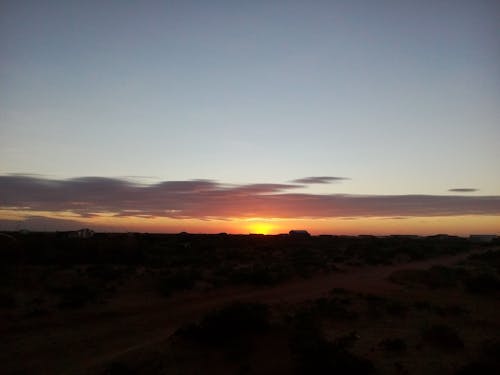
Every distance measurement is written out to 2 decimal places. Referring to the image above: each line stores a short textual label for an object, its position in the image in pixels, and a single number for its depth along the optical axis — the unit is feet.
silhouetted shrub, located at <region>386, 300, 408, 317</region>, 51.53
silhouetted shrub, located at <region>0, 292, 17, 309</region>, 54.39
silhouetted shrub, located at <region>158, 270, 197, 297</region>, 70.56
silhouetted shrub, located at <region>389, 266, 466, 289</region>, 80.69
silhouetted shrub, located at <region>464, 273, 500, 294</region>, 71.10
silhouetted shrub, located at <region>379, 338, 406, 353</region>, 37.06
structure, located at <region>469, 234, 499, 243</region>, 391.81
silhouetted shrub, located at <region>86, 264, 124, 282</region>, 78.18
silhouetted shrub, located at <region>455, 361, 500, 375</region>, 31.14
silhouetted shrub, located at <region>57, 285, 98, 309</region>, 56.72
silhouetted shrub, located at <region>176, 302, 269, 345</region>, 38.19
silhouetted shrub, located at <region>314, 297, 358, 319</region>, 49.62
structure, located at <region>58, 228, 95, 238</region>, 201.67
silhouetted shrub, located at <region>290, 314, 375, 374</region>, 30.89
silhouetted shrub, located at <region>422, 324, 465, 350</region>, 38.45
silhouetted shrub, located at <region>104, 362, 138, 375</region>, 31.63
